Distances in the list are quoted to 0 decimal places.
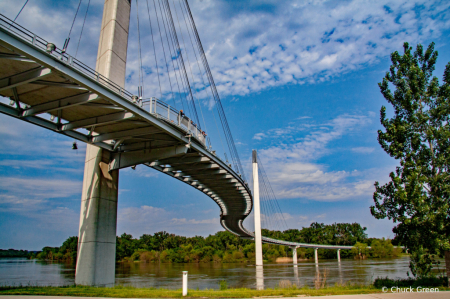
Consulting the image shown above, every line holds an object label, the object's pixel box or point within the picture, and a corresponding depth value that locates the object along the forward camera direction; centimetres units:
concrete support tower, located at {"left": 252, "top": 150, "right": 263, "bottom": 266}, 5231
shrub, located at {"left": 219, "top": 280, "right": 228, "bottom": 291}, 1504
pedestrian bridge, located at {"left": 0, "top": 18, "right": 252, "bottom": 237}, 1209
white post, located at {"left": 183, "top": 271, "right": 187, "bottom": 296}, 1066
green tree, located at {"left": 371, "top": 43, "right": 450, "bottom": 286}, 1352
